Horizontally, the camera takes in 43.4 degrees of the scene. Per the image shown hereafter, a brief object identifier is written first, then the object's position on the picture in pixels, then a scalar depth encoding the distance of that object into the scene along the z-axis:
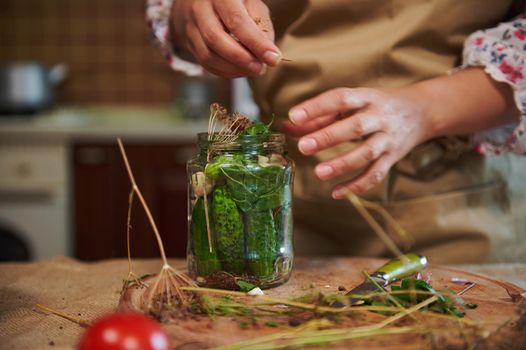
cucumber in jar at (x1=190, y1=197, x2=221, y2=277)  0.80
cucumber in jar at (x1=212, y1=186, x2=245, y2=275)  0.78
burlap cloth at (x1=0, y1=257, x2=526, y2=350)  0.70
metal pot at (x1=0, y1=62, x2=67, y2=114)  2.51
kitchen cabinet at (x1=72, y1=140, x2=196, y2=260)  2.35
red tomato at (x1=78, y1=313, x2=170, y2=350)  0.50
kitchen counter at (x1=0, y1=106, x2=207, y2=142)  2.31
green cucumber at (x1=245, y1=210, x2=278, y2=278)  0.78
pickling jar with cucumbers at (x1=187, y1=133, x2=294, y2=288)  0.78
